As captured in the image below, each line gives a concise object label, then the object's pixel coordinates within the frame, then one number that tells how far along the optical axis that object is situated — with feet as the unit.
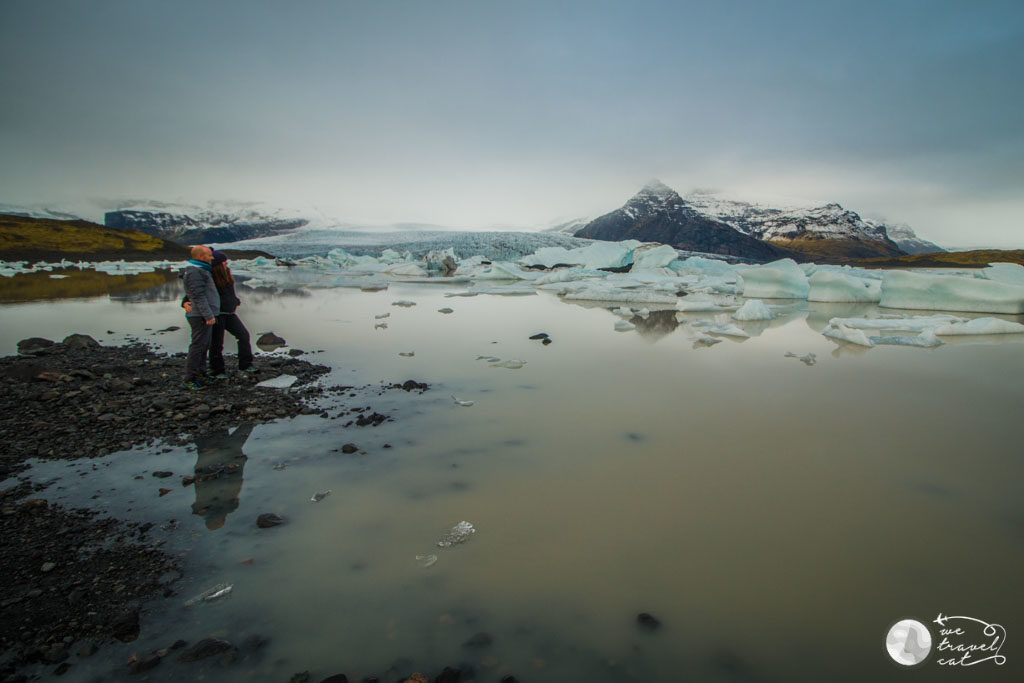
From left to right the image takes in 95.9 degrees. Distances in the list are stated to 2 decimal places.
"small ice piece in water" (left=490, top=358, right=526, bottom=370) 15.46
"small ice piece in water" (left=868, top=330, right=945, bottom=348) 19.42
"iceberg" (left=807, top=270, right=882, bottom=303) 39.04
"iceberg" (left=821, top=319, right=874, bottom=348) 19.60
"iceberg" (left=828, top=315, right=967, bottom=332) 23.75
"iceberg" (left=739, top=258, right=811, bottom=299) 42.75
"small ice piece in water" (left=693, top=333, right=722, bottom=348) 19.86
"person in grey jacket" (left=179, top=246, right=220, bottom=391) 13.23
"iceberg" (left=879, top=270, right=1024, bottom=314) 31.97
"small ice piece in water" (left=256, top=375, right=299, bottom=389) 13.12
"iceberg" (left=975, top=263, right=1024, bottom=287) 42.65
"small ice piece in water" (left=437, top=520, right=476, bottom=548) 6.20
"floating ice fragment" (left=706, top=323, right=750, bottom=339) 21.81
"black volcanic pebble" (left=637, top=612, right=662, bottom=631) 4.87
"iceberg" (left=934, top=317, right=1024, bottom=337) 22.30
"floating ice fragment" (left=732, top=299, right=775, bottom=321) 27.53
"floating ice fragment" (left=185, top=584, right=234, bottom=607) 5.22
